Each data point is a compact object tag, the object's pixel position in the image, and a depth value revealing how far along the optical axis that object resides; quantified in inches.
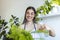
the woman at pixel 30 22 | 49.6
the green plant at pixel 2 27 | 53.8
